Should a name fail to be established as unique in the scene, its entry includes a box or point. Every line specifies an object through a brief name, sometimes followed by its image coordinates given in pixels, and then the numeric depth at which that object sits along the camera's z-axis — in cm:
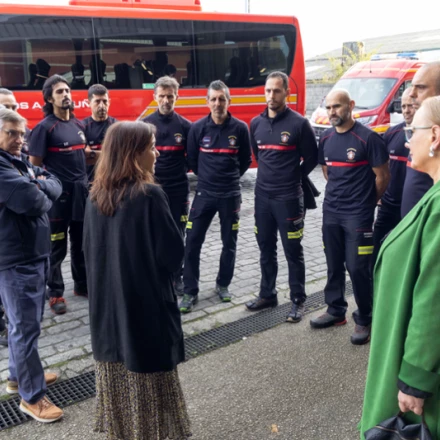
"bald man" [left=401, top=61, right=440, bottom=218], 375
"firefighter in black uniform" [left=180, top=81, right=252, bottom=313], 504
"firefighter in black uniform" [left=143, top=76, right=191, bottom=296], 517
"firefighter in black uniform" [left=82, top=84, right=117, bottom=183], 534
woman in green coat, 179
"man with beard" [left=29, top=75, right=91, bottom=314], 489
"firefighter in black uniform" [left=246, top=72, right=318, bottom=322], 472
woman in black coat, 256
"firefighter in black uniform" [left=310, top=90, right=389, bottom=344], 426
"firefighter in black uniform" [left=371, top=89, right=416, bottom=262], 439
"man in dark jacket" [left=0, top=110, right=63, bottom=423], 312
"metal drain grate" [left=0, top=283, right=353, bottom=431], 349
